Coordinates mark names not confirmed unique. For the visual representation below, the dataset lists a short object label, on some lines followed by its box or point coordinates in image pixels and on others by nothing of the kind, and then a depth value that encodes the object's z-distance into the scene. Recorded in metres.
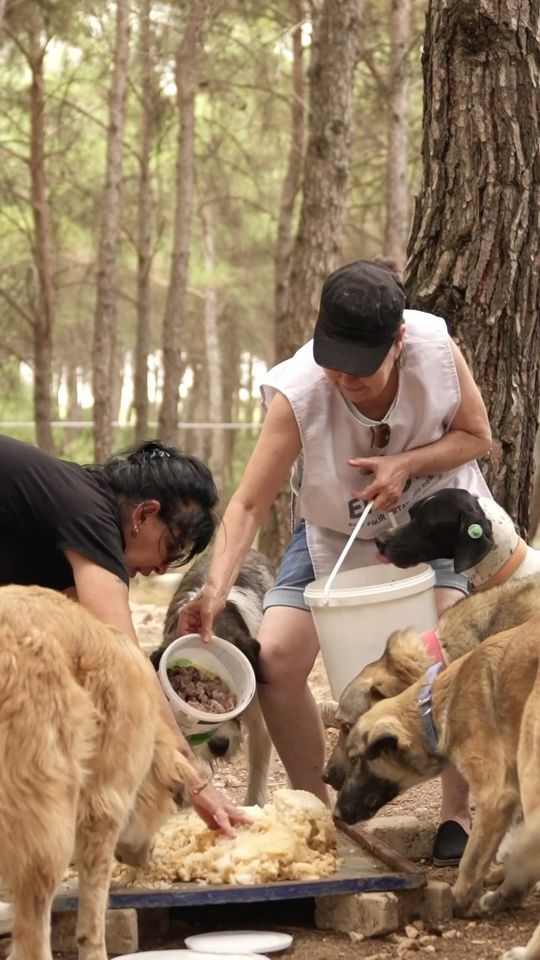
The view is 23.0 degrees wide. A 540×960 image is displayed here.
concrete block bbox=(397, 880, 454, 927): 4.72
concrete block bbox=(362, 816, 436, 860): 5.57
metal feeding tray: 4.45
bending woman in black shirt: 4.50
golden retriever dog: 3.53
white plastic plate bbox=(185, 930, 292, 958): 4.34
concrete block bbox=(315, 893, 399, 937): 4.56
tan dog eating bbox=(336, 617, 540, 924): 4.52
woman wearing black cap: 5.26
